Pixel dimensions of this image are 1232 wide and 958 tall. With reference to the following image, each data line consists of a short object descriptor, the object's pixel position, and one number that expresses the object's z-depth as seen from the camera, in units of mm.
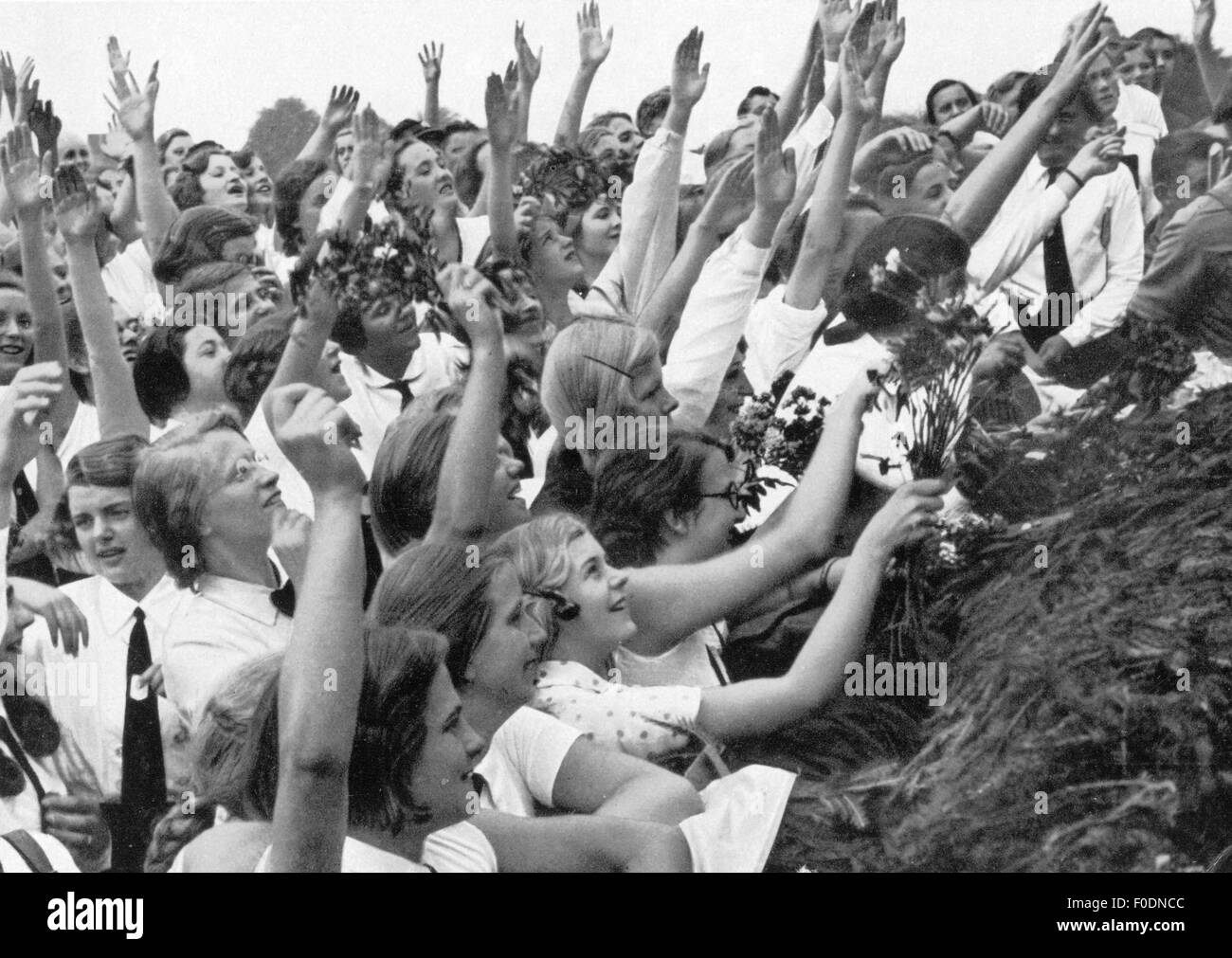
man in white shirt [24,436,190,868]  4730
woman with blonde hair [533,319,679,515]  4613
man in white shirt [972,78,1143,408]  4695
